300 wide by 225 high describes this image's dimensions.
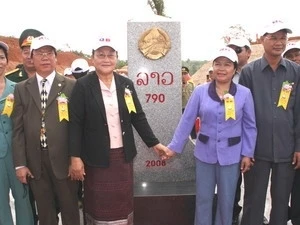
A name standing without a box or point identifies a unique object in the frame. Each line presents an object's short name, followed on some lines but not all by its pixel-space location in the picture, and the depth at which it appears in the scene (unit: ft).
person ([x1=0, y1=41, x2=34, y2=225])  9.62
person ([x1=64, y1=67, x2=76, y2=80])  16.83
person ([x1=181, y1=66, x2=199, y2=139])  20.80
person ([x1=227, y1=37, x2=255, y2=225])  12.48
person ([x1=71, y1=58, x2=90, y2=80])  14.83
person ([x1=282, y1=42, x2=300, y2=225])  11.35
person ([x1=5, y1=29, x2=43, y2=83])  11.40
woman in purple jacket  9.59
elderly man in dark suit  9.23
